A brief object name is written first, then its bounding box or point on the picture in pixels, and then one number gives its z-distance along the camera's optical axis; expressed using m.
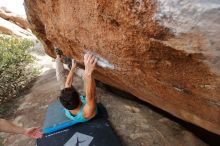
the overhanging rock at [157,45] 0.79
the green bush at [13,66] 2.59
